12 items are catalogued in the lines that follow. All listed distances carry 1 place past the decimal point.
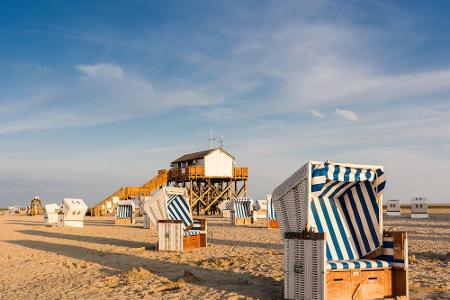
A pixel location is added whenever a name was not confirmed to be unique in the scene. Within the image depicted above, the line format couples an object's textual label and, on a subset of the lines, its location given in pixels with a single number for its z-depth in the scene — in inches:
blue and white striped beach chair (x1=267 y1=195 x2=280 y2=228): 976.3
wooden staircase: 1770.4
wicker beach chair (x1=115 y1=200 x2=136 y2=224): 1178.0
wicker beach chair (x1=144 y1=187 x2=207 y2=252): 540.4
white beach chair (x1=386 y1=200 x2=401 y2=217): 1587.1
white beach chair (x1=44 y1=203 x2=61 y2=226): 1094.7
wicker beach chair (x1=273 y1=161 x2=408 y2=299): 268.2
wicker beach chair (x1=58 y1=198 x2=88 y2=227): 1070.4
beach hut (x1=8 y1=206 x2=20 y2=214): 2586.1
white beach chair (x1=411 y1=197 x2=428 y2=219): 1389.0
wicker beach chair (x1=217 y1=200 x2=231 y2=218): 1472.7
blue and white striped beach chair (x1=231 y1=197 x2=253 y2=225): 1091.3
